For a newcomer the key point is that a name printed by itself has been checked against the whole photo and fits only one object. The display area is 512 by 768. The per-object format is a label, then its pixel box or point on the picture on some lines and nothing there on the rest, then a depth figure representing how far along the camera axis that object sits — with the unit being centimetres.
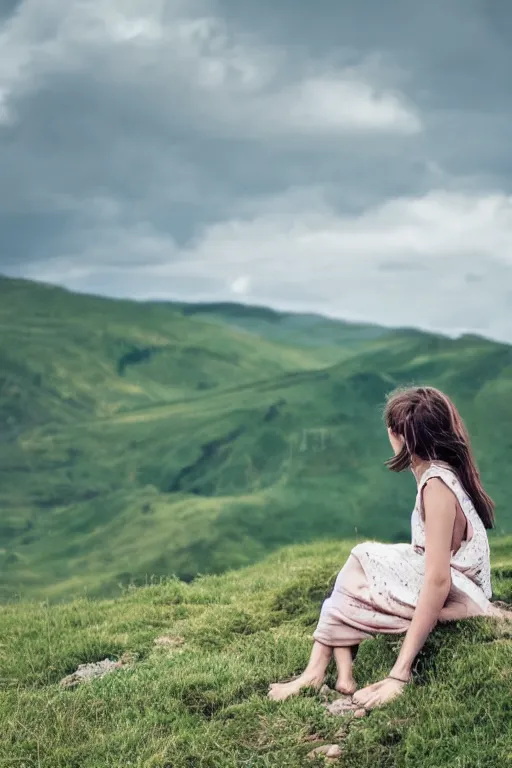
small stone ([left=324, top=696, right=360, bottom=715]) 473
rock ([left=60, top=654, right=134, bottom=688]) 623
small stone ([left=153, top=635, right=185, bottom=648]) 688
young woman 486
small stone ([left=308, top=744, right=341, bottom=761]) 434
